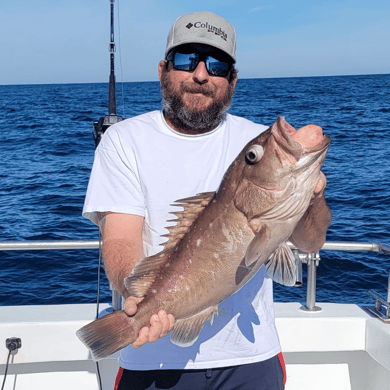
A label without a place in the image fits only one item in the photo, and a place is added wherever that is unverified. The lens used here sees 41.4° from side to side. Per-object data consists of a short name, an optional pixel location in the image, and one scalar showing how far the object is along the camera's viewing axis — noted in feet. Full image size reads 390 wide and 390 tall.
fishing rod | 10.40
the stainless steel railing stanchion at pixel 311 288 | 11.64
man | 7.35
